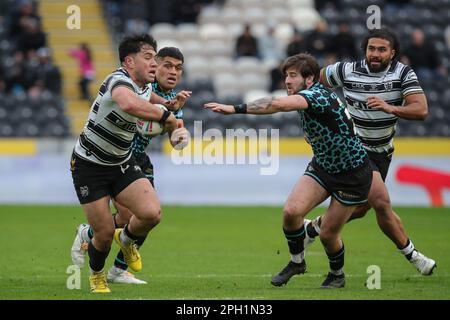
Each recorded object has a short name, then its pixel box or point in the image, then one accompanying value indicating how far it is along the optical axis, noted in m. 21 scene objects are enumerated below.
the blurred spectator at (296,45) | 24.46
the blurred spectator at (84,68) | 26.08
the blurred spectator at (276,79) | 25.73
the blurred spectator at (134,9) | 27.75
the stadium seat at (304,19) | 28.66
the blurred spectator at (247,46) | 27.33
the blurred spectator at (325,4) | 28.98
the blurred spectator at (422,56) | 25.91
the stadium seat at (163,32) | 27.92
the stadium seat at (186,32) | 28.20
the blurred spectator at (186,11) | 28.67
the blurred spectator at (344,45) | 25.73
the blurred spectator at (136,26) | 27.05
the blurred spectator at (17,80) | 25.47
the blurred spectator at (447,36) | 27.93
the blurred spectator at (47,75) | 25.47
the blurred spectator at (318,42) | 25.83
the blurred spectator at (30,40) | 26.22
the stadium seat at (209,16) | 28.95
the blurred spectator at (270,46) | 27.66
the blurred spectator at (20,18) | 26.67
